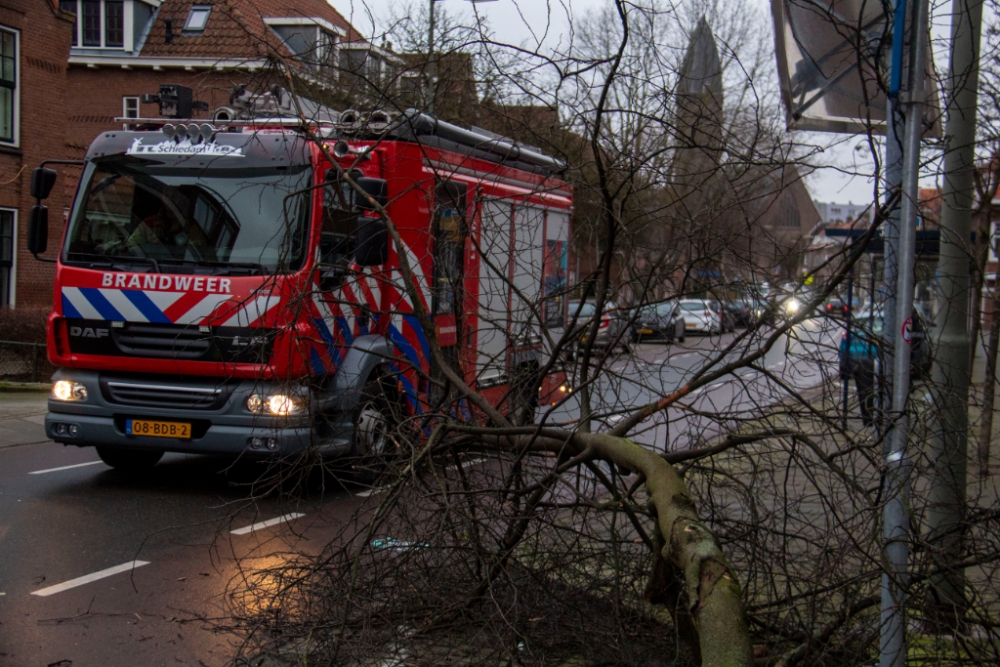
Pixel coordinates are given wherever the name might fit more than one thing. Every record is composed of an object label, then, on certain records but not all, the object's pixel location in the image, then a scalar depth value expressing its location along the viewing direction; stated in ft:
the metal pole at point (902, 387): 10.62
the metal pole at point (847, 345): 14.06
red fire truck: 19.42
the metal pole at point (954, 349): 12.37
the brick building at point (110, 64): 17.46
